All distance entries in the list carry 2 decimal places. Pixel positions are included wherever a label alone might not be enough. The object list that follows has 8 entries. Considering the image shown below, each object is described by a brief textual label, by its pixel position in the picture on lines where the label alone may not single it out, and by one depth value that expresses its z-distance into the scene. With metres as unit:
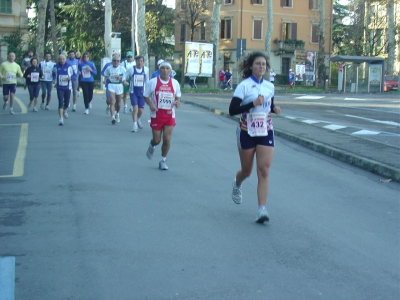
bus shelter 45.03
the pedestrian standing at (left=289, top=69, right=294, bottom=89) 59.66
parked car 51.19
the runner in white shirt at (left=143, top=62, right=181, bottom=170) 10.79
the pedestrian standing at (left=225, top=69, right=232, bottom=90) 54.00
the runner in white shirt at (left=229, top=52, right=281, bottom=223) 7.05
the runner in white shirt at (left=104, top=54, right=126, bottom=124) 17.08
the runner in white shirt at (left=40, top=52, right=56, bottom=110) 21.81
